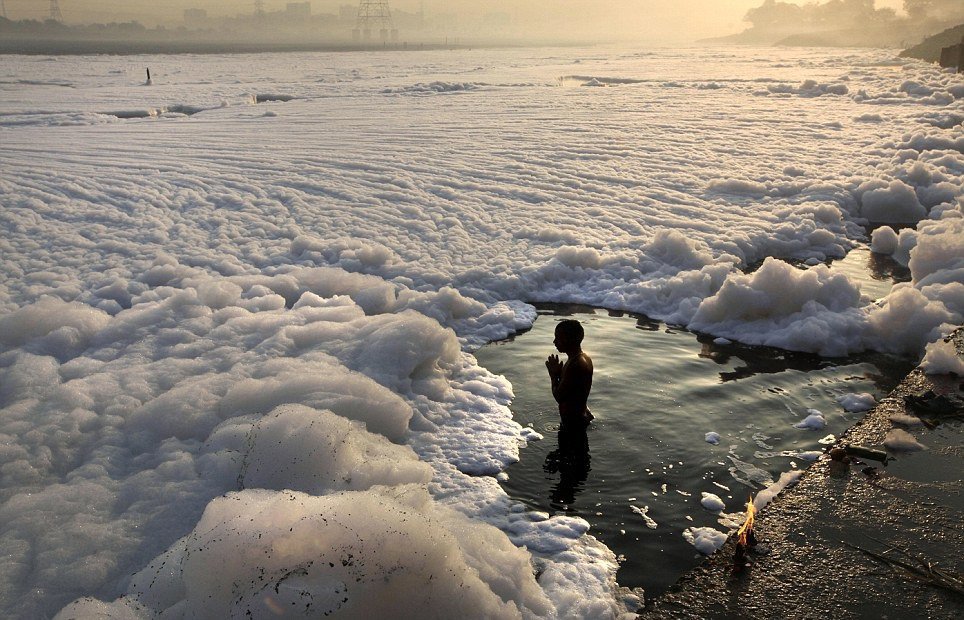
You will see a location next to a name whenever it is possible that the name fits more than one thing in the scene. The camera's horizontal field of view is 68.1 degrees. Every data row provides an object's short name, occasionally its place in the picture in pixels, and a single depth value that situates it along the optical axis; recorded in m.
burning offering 3.37
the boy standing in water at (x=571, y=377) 4.64
